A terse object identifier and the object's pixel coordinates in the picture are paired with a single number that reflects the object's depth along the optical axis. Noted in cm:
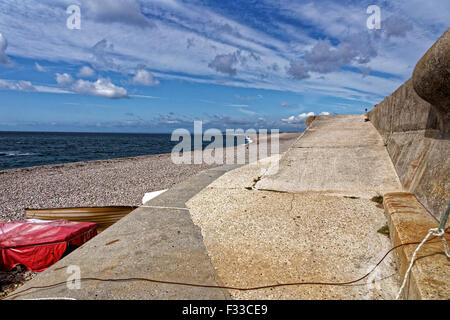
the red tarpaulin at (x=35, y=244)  539
